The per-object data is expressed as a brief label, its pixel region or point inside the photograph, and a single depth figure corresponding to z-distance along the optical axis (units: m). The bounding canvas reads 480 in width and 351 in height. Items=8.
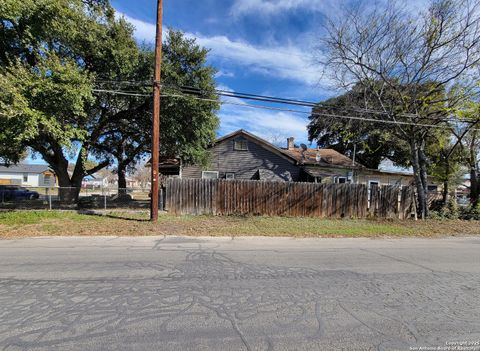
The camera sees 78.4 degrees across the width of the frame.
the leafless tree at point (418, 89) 15.44
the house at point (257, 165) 22.91
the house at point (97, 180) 85.65
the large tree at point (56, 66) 11.50
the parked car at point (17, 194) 24.28
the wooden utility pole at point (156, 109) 12.33
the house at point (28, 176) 56.81
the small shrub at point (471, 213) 18.16
